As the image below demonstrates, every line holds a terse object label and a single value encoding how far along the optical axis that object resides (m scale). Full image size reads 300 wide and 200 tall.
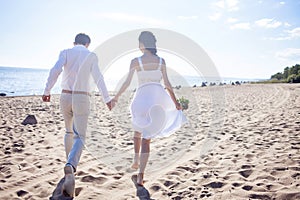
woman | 3.69
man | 3.61
